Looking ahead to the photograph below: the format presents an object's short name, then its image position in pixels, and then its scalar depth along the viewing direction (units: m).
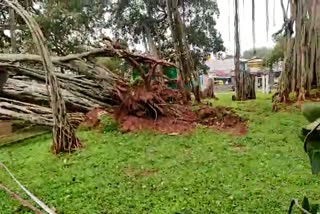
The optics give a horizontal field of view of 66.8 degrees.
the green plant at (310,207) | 0.49
